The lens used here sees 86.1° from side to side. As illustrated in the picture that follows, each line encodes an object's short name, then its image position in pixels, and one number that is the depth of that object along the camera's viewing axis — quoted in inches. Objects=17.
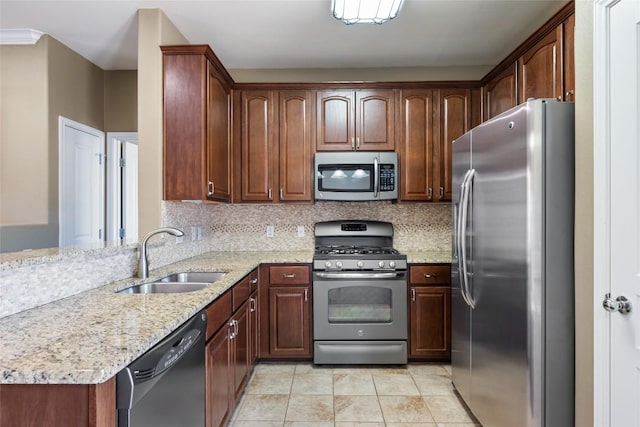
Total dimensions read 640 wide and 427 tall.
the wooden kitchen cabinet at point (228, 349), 64.7
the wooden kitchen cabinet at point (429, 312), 110.6
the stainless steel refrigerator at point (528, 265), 58.2
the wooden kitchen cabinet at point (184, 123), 94.3
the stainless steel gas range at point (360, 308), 109.6
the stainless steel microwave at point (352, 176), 118.7
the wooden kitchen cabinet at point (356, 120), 121.4
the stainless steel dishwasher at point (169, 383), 37.4
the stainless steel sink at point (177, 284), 74.8
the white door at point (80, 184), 121.8
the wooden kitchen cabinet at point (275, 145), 121.9
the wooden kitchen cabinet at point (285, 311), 110.9
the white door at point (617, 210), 46.9
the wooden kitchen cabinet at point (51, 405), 34.1
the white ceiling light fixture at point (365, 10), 83.9
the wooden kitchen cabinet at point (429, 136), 120.5
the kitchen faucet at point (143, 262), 77.0
